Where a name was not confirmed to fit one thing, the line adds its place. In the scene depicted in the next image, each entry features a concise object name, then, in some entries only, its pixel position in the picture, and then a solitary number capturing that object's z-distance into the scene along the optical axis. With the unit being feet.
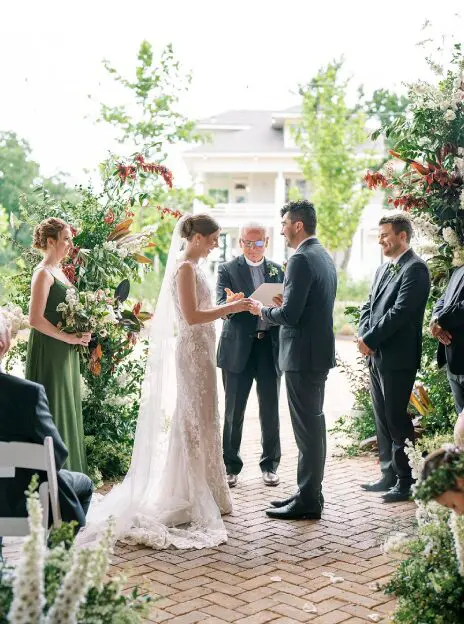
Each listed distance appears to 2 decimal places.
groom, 15.08
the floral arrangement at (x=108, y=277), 17.98
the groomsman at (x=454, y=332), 15.17
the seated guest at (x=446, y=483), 8.04
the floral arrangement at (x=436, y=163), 16.60
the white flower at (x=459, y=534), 8.71
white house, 71.56
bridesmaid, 15.69
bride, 15.24
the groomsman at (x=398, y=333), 16.38
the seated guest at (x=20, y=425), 9.81
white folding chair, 8.88
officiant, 17.97
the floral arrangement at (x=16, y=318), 16.24
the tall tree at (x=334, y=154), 58.44
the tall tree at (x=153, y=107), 40.88
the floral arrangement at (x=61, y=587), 6.32
